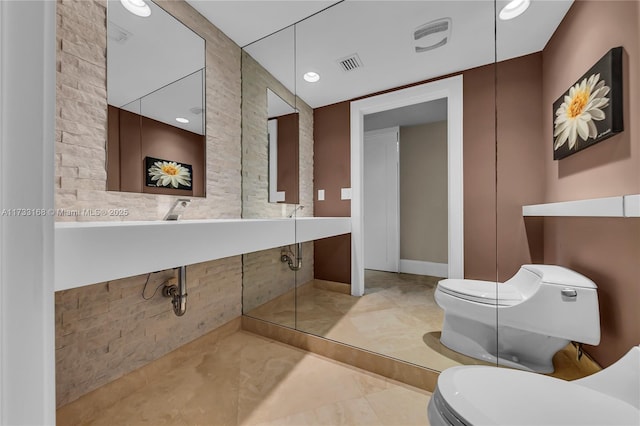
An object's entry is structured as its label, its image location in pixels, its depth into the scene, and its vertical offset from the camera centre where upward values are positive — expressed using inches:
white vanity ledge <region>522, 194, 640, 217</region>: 29.6 +0.7
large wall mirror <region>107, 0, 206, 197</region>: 47.3 +24.3
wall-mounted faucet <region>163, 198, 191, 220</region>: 51.3 +0.9
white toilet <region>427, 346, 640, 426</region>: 23.6 -19.6
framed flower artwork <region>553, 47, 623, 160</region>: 32.3 +15.1
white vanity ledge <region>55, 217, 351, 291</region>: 23.5 -4.1
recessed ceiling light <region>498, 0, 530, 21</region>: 47.1 +39.8
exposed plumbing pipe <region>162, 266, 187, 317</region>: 53.6 -17.7
